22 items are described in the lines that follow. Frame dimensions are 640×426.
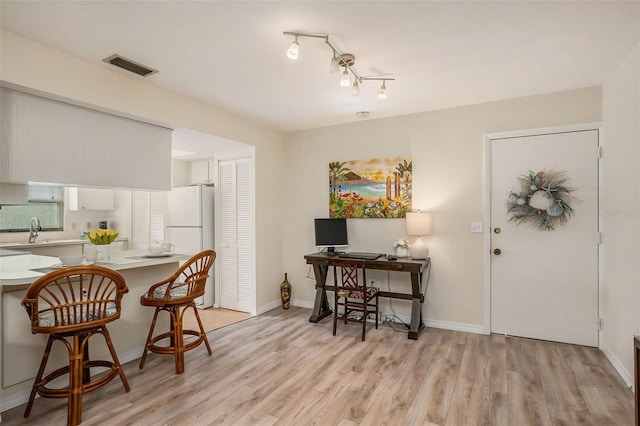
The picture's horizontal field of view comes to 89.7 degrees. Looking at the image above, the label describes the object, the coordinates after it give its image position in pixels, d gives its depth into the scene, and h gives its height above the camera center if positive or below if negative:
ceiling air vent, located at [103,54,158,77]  2.47 +1.18
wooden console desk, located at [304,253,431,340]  3.40 -0.77
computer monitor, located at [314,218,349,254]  4.10 -0.26
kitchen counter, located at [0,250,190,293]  2.16 -0.45
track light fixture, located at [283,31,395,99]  2.11 +1.18
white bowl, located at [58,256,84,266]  2.53 -0.38
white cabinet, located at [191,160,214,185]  5.22 +0.66
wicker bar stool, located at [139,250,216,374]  2.69 -0.74
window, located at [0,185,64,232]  4.68 +0.00
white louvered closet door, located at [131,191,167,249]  4.98 -0.08
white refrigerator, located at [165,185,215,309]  4.59 -0.15
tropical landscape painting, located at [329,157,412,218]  3.95 +0.31
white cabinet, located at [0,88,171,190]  2.30 +0.55
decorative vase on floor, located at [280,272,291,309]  4.54 -1.15
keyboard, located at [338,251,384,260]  3.72 -0.52
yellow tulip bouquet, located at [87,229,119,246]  2.87 -0.23
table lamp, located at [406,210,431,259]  3.60 -0.18
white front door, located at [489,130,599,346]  3.12 -0.40
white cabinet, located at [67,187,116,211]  5.20 +0.21
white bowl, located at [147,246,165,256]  3.15 -0.38
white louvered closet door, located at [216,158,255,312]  4.38 -0.34
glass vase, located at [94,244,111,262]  2.89 -0.37
